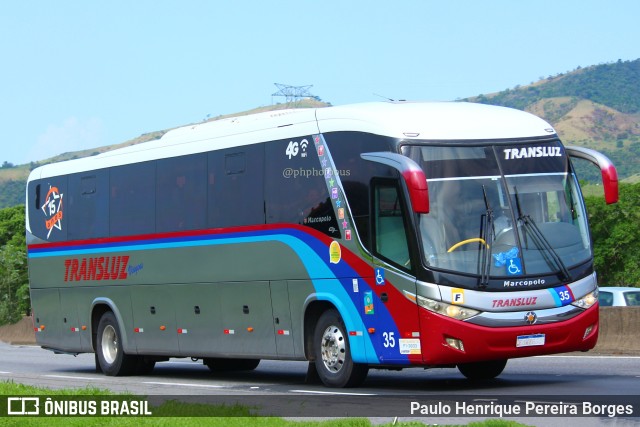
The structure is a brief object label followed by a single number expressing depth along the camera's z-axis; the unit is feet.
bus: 50.96
